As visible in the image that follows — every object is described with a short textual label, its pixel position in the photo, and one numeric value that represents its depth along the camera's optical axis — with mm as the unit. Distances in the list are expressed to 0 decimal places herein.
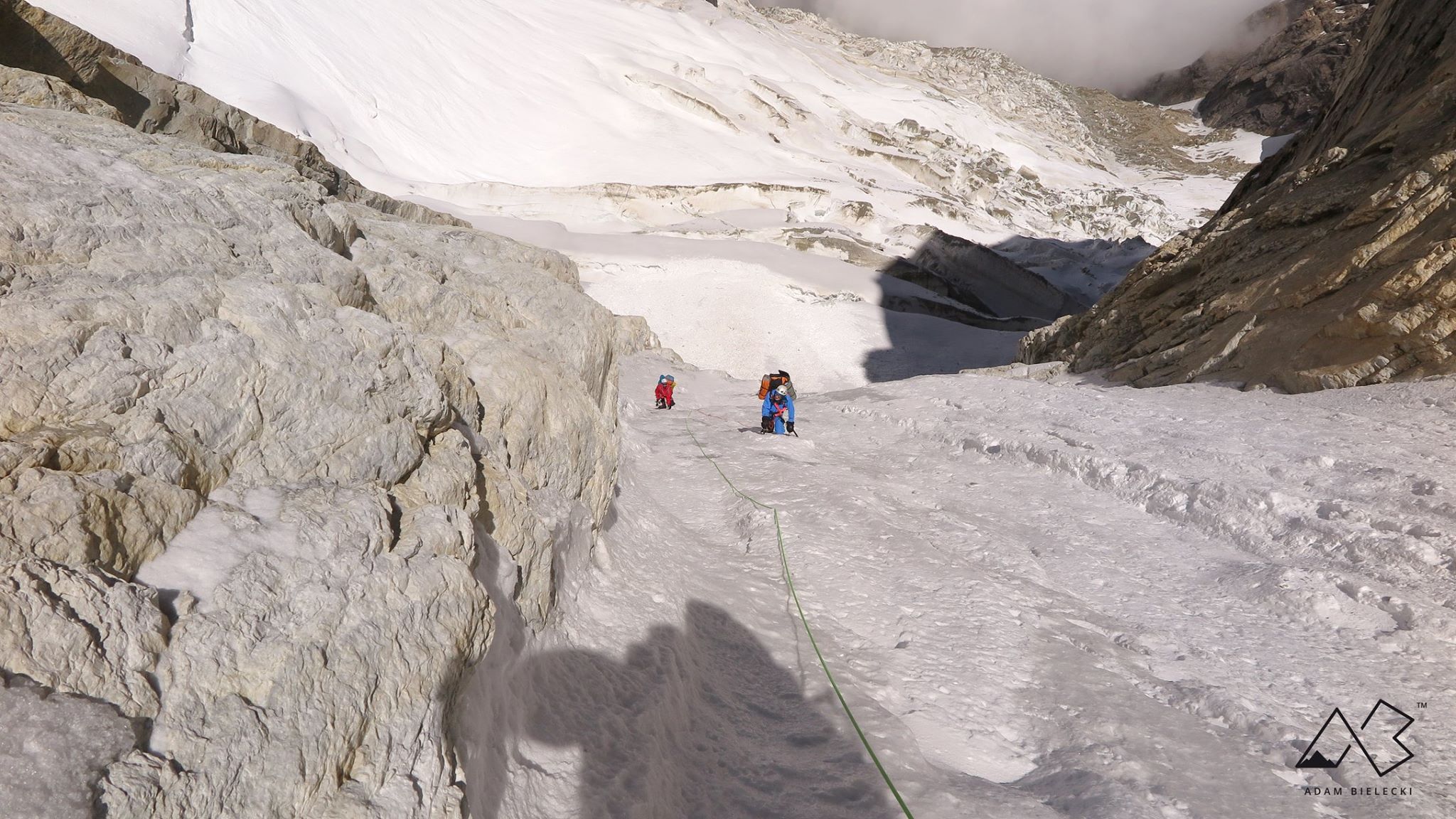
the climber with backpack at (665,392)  13023
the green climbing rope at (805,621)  3788
